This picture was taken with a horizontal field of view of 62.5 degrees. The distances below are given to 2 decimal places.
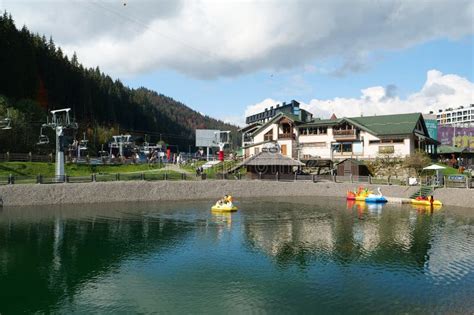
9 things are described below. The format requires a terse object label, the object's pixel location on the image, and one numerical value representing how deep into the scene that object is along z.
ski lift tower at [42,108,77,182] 53.19
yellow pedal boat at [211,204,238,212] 46.19
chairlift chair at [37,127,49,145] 65.88
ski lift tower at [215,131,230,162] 82.47
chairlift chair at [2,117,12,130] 60.59
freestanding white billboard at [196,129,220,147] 111.56
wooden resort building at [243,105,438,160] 70.44
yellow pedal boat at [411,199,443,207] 50.59
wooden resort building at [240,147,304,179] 68.88
